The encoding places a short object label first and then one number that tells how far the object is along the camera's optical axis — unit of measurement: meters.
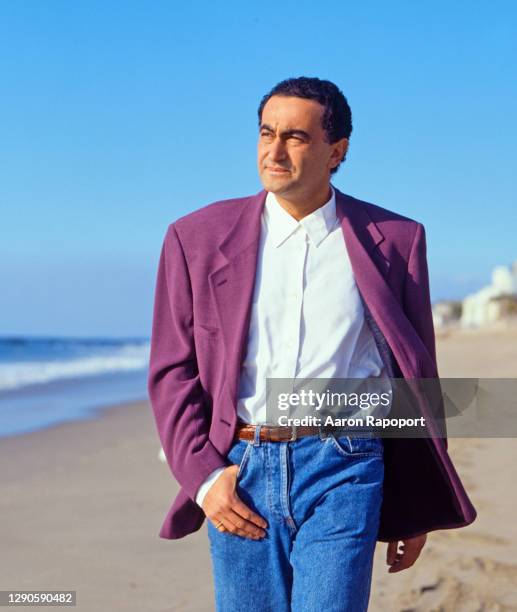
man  2.77
